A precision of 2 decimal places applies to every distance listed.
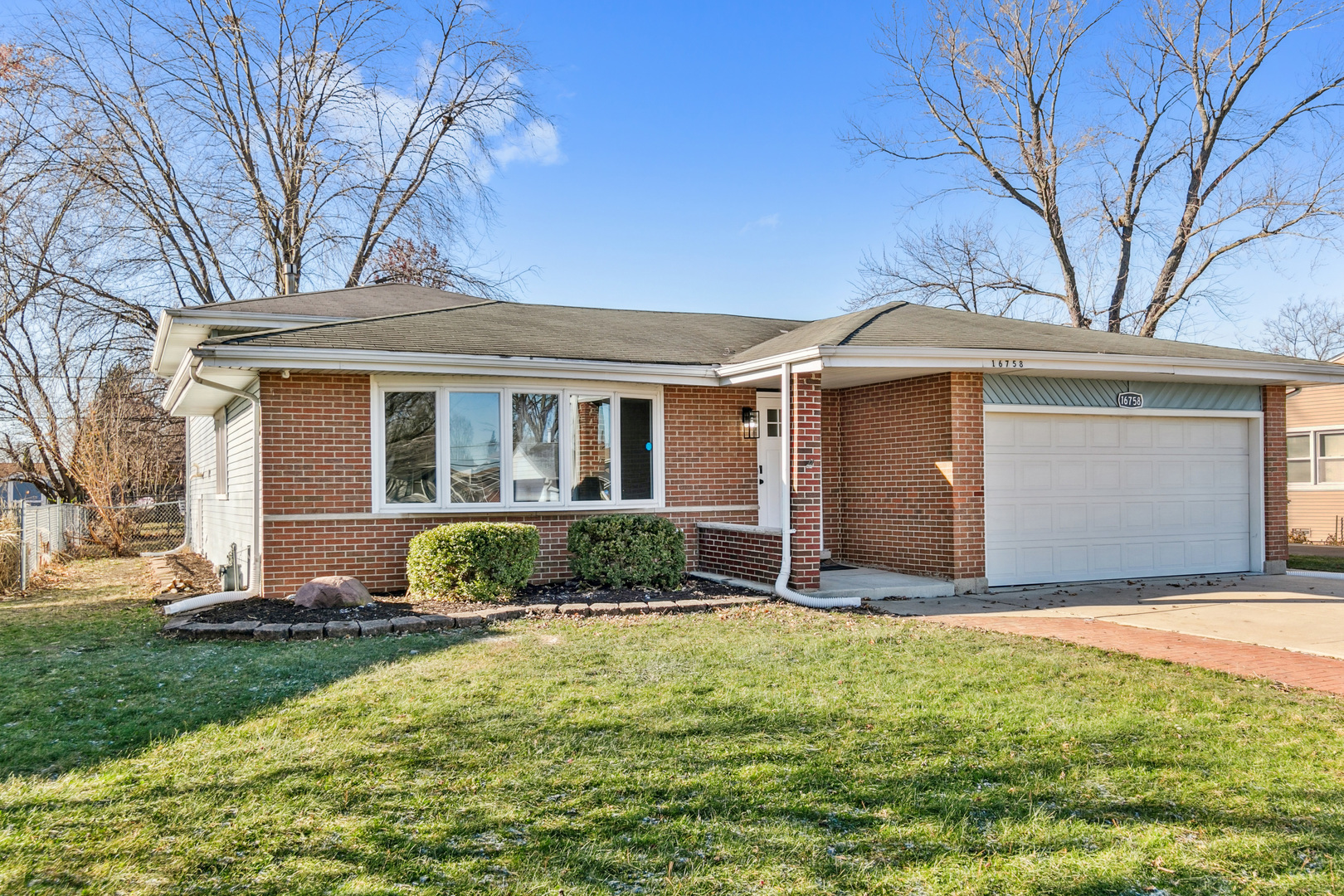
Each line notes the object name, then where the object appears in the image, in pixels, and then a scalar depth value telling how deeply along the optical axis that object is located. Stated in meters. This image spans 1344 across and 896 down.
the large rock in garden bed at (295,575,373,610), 8.08
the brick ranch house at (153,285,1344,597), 9.01
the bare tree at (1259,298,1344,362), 35.81
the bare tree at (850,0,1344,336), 21.52
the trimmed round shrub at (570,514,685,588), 9.22
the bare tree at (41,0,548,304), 20.97
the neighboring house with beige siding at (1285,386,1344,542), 19.00
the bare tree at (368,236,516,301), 24.92
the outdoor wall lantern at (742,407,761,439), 11.16
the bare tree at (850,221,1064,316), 24.70
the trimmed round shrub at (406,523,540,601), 8.45
